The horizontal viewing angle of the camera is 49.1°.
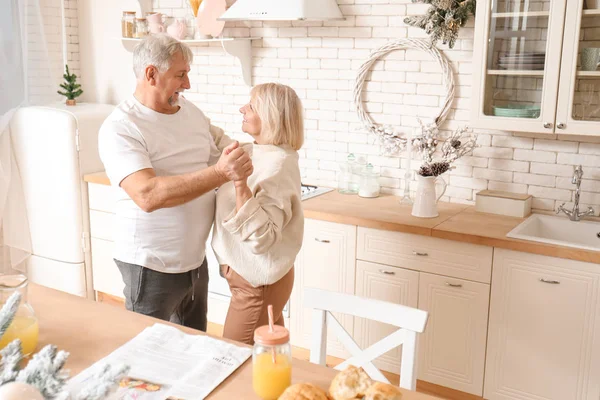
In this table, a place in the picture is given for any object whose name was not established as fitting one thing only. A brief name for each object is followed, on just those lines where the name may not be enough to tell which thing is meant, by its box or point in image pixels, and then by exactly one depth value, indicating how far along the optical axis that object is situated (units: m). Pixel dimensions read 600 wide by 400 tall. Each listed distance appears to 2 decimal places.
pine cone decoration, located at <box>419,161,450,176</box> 3.18
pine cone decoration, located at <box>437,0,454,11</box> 3.10
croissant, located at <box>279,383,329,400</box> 1.38
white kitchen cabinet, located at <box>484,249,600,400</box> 2.68
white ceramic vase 3.13
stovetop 3.56
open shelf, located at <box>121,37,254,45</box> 3.72
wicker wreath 3.31
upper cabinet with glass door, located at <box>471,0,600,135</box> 2.78
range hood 3.18
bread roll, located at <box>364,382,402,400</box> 1.35
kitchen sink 3.01
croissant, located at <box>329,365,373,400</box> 1.40
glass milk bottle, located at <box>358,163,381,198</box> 3.55
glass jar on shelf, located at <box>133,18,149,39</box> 4.15
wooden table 1.58
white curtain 4.06
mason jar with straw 1.46
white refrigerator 3.95
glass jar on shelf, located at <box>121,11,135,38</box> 4.16
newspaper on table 1.52
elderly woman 2.26
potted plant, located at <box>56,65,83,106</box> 4.36
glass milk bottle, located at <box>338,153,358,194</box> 3.67
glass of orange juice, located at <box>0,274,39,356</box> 1.62
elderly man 2.20
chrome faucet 3.04
